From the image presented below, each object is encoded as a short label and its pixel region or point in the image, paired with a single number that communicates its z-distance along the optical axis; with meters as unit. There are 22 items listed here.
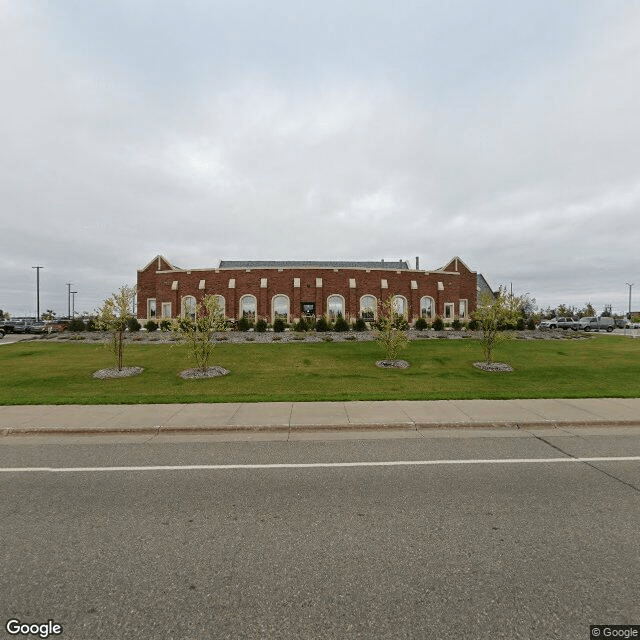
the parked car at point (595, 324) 45.47
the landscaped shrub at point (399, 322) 17.93
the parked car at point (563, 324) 45.36
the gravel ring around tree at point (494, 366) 15.99
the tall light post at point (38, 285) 62.93
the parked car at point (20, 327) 41.50
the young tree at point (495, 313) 16.77
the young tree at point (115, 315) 15.45
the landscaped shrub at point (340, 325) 28.85
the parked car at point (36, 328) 40.72
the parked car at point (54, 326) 39.12
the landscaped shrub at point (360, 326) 28.90
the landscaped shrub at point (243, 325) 30.05
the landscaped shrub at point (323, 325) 29.16
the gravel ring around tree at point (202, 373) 14.28
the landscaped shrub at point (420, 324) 30.51
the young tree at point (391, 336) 16.86
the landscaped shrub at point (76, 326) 30.61
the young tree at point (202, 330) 14.89
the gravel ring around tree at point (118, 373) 14.50
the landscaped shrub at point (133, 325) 30.12
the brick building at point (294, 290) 42.62
